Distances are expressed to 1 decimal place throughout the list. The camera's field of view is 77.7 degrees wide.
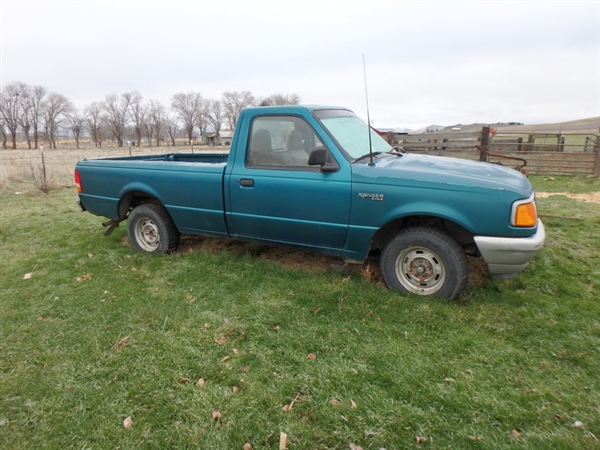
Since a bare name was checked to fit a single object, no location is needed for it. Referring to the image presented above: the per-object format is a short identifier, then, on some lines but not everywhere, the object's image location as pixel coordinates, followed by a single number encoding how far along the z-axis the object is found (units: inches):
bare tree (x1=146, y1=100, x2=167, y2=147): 3139.8
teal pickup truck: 129.2
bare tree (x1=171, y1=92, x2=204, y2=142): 3253.0
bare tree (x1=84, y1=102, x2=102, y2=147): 3139.8
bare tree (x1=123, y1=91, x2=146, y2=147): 3235.7
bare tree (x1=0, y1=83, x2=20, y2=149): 2738.7
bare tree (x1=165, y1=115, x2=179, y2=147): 3175.7
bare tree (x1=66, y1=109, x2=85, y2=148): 3115.2
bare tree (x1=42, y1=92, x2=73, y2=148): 2960.1
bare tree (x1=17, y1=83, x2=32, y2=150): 2824.8
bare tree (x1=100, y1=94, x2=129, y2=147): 3142.2
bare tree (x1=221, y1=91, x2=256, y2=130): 3218.5
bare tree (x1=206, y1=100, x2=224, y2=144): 3319.4
